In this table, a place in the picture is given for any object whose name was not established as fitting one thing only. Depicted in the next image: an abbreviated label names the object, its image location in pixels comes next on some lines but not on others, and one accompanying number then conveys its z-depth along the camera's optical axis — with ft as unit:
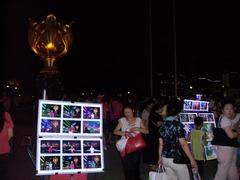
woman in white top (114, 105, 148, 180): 14.52
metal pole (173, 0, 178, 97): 50.54
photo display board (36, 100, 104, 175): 11.50
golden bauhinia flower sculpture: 32.41
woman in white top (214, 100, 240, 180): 14.39
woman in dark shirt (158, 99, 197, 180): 11.47
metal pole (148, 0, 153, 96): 54.26
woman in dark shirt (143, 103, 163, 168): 16.79
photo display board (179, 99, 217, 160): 17.95
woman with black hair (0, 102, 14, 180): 12.85
